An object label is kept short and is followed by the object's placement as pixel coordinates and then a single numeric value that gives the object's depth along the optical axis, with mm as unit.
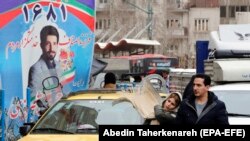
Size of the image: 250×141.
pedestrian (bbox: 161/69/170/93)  32914
